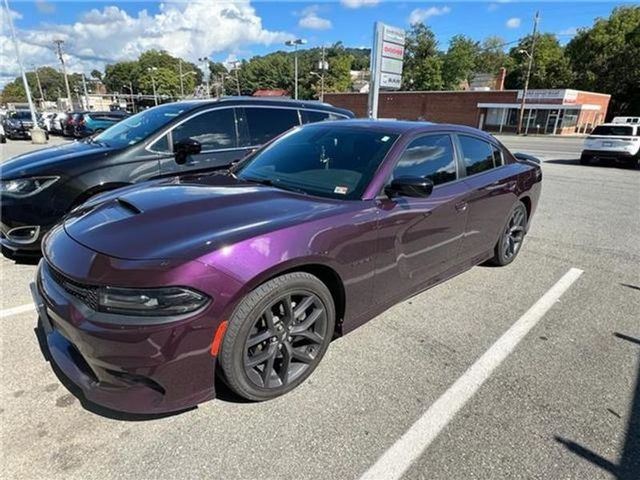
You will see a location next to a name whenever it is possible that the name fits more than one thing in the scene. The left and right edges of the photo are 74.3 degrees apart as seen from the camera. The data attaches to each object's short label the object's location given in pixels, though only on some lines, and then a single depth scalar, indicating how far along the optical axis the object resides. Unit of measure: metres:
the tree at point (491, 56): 82.50
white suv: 15.35
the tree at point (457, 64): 67.38
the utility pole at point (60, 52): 49.74
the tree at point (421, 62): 67.06
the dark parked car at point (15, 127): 23.05
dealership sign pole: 15.30
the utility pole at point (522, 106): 39.51
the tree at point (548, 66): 56.44
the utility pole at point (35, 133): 20.47
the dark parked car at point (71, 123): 20.99
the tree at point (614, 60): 51.15
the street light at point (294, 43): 33.29
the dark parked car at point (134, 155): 4.14
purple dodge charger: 2.03
